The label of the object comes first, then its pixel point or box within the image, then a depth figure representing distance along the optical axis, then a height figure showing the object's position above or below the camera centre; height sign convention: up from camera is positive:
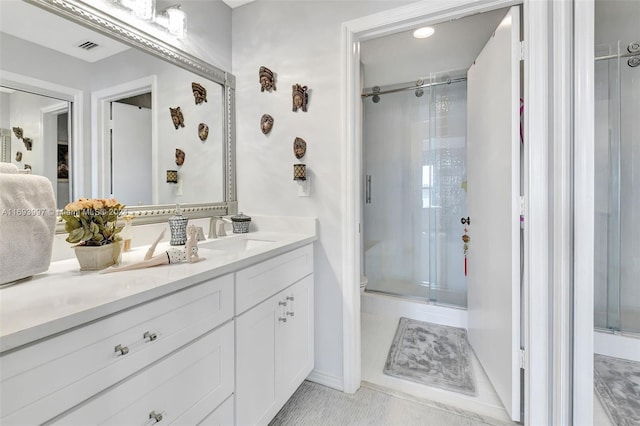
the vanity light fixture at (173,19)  1.58 +1.05
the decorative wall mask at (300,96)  1.80 +0.71
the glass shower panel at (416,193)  2.84 +0.17
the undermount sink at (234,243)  1.62 -0.19
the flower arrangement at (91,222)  1.03 -0.04
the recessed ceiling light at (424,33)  2.38 +1.46
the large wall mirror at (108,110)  1.13 +0.49
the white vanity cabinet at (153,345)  0.63 -0.38
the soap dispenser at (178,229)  1.51 -0.09
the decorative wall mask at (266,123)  1.94 +0.59
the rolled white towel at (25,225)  0.84 -0.04
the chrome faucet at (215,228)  1.79 -0.11
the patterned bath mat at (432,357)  1.84 -1.06
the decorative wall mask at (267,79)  1.90 +0.86
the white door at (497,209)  1.47 +0.00
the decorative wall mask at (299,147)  1.82 +0.39
